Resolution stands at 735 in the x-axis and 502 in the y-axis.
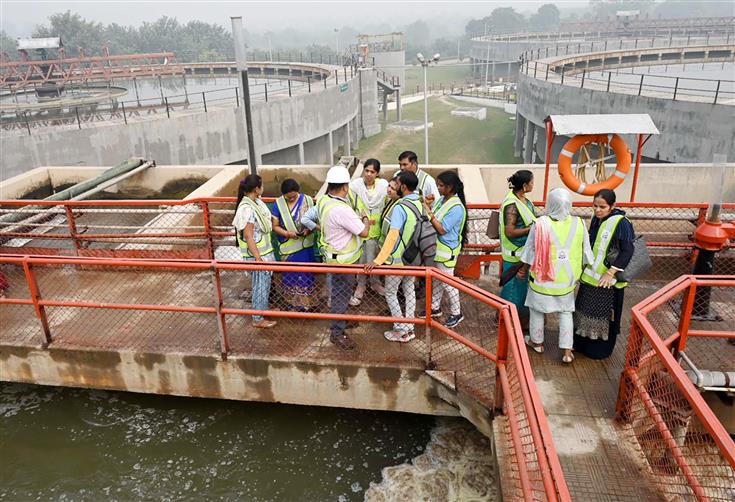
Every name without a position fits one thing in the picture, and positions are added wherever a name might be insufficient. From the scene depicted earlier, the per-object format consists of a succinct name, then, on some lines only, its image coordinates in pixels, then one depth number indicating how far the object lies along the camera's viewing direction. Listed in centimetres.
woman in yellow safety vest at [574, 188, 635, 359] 482
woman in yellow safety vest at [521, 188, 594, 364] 473
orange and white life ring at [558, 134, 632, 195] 804
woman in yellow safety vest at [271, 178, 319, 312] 569
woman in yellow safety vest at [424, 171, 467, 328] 535
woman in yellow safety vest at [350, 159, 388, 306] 586
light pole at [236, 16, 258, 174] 695
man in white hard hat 520
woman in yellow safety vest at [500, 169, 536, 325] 521
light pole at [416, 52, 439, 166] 1775
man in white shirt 593
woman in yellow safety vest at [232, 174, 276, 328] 545
